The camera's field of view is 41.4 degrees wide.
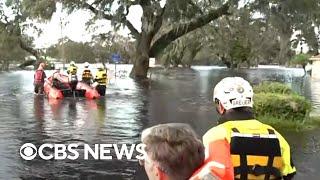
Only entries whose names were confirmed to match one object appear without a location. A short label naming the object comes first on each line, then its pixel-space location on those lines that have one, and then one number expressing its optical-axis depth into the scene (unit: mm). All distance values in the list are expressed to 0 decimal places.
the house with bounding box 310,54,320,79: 42166
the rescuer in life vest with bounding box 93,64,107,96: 18958
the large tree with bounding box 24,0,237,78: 27137
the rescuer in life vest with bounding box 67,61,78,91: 18541
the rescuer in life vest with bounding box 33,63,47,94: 19447
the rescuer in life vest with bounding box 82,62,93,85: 19931
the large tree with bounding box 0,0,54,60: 36311
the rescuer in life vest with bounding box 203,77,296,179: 2671
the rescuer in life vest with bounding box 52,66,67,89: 18421
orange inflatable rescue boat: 18243
